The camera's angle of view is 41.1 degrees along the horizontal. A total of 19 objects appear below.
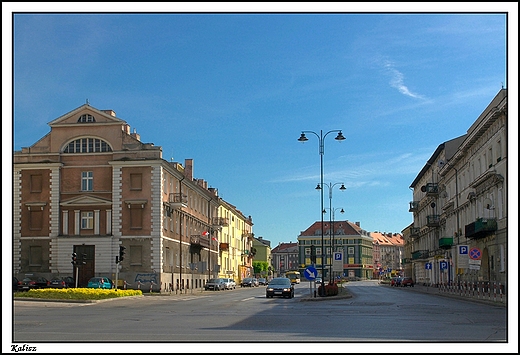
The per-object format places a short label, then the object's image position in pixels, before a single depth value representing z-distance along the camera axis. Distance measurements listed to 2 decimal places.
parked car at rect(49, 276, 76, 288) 55.03
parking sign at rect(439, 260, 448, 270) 55.50
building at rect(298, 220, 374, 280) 180.25
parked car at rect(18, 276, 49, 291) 54.28
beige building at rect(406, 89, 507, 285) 45.59
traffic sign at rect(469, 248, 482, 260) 37.66
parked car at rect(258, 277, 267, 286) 108.69
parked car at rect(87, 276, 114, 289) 52.78
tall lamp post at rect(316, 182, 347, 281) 61.47
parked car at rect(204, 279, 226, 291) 71.69
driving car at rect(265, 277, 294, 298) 47.81
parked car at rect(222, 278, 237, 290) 76.44
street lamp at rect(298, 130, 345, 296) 45.34
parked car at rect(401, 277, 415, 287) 92.50
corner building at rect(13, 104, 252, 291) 58.62
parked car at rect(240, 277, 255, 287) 96.56
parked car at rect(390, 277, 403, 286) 94.38
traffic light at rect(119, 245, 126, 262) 47.18
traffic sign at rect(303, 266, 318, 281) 40.59
